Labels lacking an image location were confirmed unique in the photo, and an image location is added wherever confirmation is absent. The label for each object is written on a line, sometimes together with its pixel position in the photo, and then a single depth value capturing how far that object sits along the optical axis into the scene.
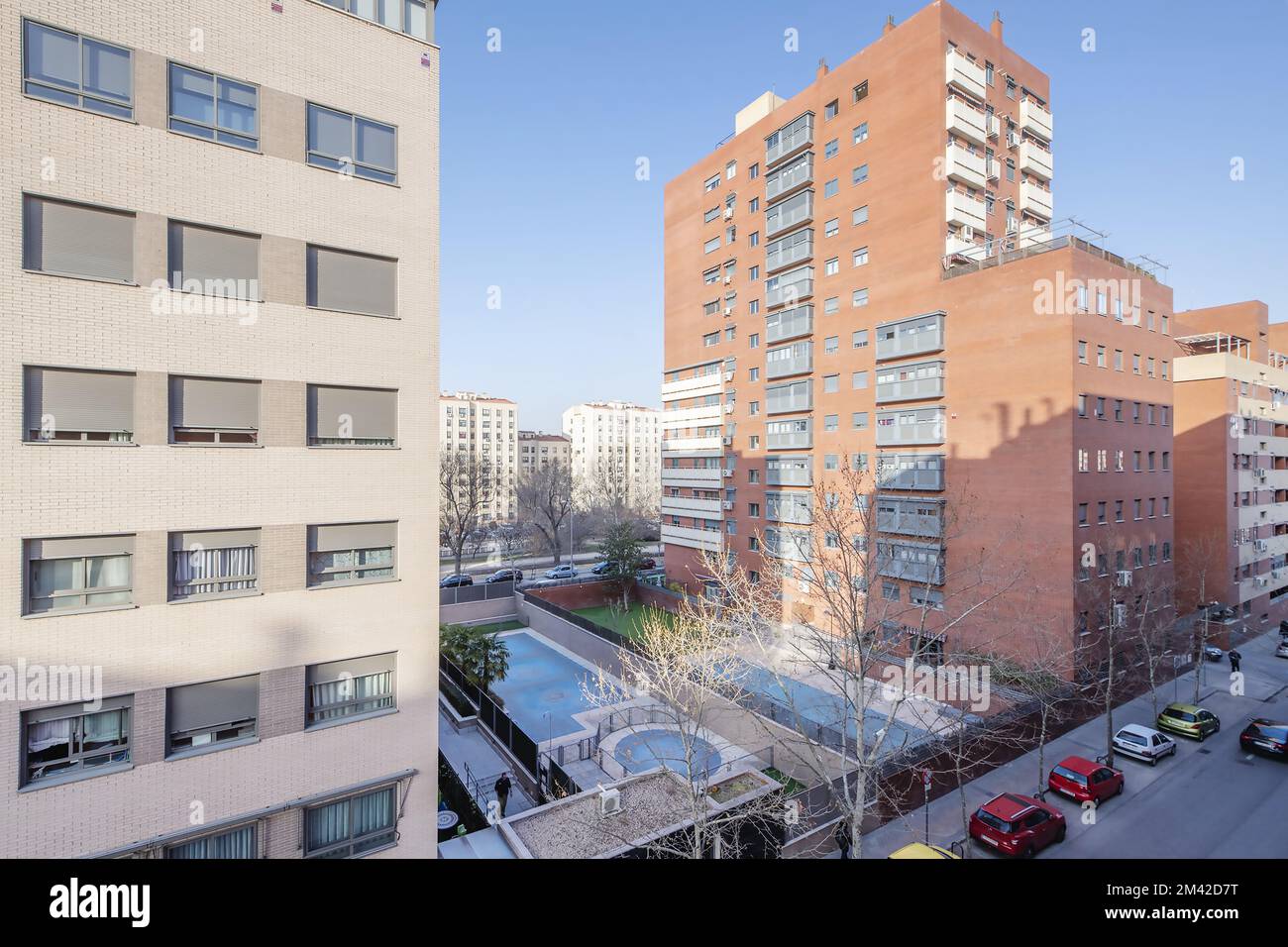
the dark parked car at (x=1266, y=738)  21.12
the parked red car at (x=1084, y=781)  18.12
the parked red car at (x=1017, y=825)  15.52
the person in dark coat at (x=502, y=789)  17.52
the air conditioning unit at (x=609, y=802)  14.87
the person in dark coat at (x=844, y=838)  14.14
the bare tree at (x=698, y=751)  13.59
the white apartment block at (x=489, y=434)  99.94
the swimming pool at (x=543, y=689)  25.27
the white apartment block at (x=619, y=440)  124.38
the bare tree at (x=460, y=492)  56.59
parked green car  23.00
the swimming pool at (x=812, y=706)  21.98
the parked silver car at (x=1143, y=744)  21.03
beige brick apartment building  9.66
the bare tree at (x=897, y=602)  19.69
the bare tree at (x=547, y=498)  63.78
